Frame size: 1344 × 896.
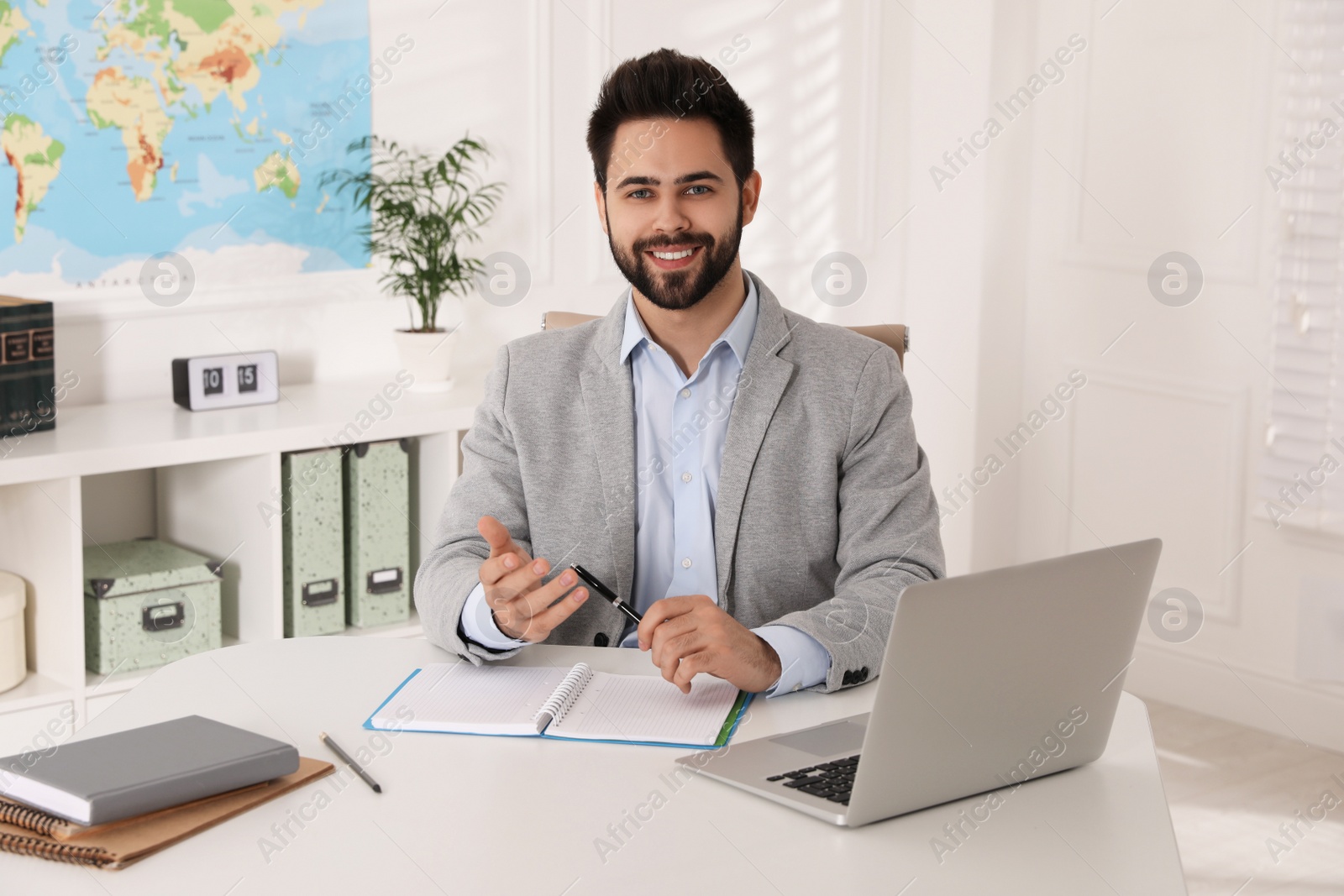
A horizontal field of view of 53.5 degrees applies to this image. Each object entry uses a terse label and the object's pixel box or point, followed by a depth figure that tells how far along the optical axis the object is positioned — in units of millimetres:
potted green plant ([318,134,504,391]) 3049
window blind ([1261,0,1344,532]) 3113
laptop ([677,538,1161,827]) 1093
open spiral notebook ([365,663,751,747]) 1335
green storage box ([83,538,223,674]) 2545
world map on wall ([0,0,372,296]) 2656
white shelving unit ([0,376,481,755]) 2441
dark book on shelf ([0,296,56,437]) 2465
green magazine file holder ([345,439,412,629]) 2826
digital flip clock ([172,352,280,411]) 2766
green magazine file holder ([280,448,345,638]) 2717
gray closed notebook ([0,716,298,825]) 1107
